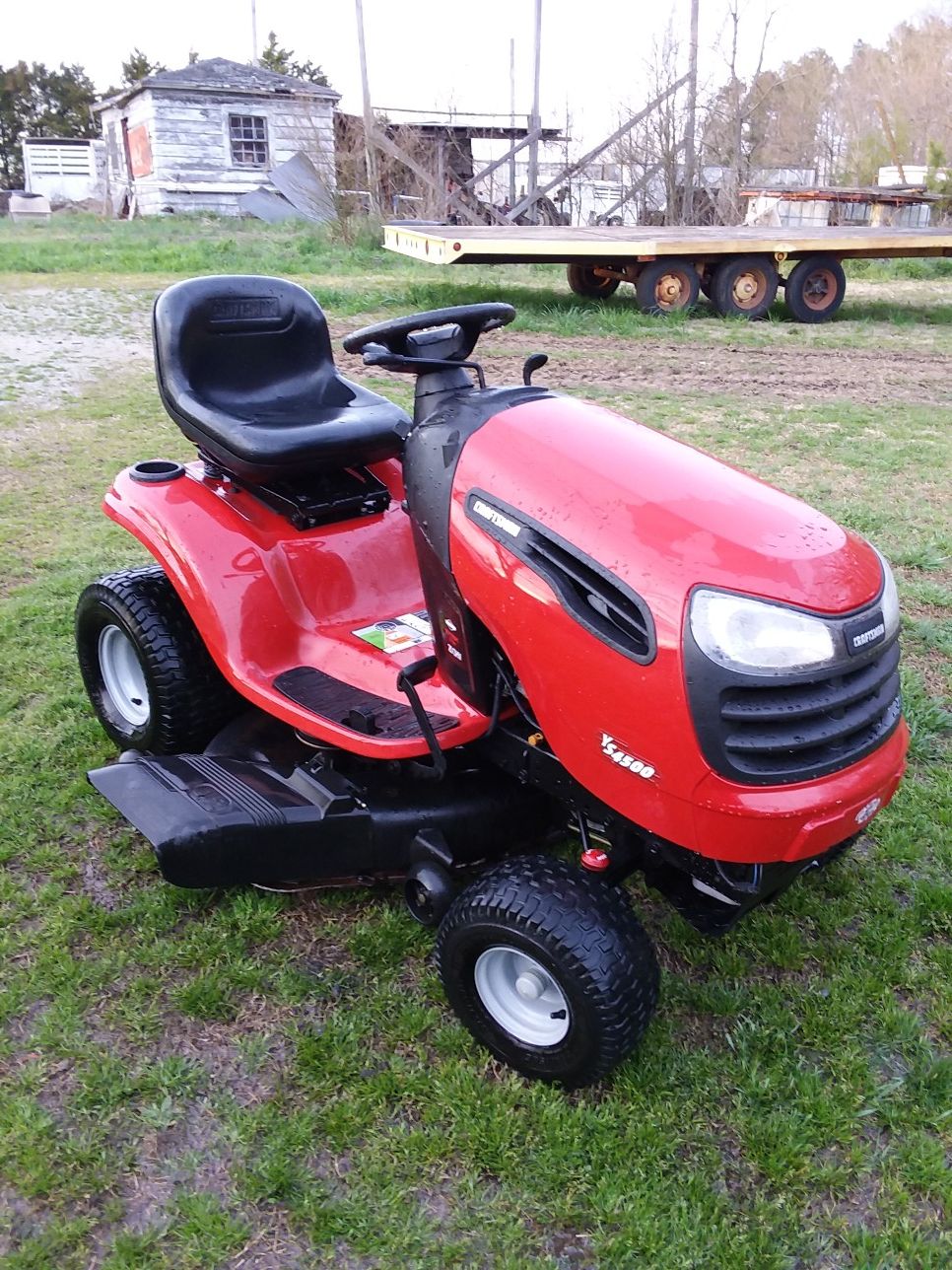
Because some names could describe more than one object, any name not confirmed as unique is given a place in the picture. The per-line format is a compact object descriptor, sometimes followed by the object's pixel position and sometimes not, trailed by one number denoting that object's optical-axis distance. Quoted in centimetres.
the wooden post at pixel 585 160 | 1626
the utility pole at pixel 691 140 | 1619
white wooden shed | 2333
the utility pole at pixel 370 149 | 1567
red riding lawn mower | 167
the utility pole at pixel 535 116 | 1719
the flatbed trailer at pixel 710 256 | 1012
